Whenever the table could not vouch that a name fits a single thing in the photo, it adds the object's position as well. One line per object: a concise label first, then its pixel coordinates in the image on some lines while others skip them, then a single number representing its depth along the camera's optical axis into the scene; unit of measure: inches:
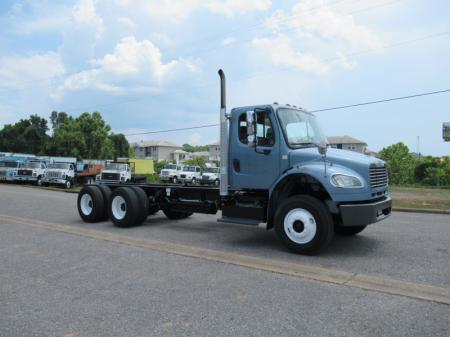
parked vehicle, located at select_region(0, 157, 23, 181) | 1310.3
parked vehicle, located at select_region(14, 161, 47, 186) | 1268.5
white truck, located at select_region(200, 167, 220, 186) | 1512.3
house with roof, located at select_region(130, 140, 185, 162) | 4330.7
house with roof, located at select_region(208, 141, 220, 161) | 3843.5
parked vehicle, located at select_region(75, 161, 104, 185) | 1416.1
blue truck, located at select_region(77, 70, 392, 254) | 255.8
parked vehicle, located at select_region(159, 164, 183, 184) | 1592.4
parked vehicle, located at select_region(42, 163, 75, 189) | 1200.8
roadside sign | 1978.3
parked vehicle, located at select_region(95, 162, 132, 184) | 1128.8
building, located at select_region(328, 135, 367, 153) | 3086.9
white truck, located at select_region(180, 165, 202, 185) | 1604.3
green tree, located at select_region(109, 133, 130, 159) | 3043.1
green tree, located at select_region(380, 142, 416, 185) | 1679.5
